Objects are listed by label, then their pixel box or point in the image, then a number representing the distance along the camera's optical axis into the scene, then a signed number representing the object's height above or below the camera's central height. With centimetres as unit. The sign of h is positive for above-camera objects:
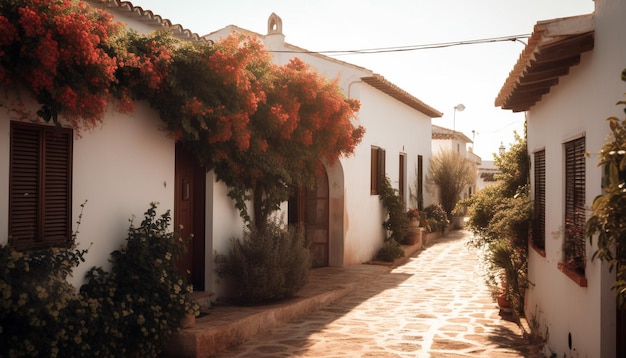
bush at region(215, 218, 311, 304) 917 -107
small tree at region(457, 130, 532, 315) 984 -45
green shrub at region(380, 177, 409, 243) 1775 -49
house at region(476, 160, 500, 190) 4304 +127
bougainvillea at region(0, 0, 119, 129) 539 +118
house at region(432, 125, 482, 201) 3222 +281
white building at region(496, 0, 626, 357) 503 +40
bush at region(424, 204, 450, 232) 2402 -80
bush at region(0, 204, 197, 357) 532 -105
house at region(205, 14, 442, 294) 1479 +45
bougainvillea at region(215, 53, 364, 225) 912 +86
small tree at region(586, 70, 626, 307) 311 -5
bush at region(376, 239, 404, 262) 1642 -153
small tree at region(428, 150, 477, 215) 2603 +73
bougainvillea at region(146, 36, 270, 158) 756 +119
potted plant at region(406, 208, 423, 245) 1878 -102
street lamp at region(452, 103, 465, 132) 3372 +457
